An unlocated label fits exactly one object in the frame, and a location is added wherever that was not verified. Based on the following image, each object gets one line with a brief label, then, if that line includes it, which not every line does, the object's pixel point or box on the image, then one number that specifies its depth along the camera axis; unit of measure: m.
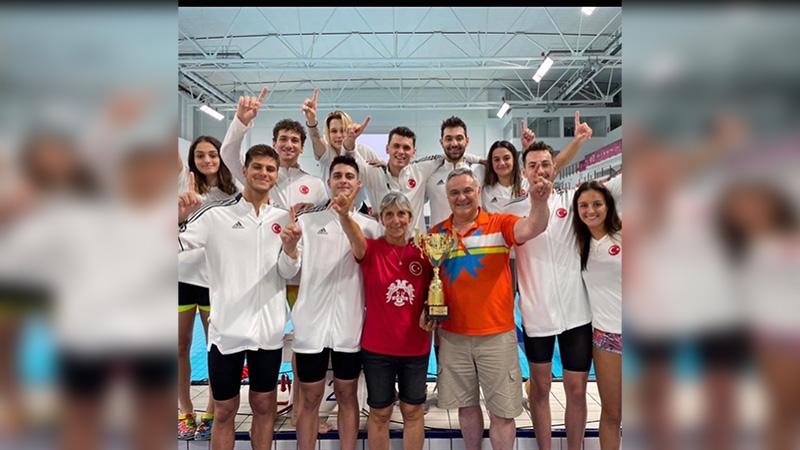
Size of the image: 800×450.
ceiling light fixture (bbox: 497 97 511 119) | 13.92
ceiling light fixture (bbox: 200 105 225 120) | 12.69
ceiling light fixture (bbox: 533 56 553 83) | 9.14
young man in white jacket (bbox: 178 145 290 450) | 2.78
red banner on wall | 10.55
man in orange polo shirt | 2.84
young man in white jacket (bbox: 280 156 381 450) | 2.95
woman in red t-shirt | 2.85
